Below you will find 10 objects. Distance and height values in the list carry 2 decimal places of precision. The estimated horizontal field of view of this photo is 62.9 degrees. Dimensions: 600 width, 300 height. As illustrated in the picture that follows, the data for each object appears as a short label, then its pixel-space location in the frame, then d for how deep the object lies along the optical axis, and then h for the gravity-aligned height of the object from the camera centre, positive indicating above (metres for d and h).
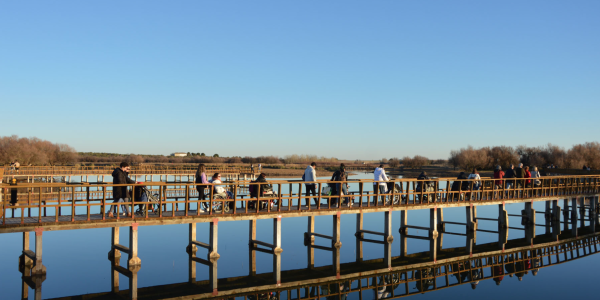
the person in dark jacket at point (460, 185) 23.72 -1.27
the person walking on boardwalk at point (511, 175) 26.83 -0.80
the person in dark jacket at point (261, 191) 18.78 -1.23
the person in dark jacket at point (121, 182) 15.75 -0.76
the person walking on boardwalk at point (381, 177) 21.50 -0.76
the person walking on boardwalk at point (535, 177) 27.27 -0.93
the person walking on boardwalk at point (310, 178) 19.69 -0.76
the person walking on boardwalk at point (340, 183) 19.74 -0.94
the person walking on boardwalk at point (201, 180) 17.33 -0.76
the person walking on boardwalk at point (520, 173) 27.09 -0.69
